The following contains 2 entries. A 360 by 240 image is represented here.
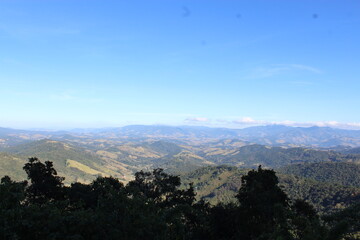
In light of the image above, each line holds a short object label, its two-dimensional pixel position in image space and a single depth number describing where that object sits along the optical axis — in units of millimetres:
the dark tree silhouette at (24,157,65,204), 30844
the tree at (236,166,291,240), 23084
